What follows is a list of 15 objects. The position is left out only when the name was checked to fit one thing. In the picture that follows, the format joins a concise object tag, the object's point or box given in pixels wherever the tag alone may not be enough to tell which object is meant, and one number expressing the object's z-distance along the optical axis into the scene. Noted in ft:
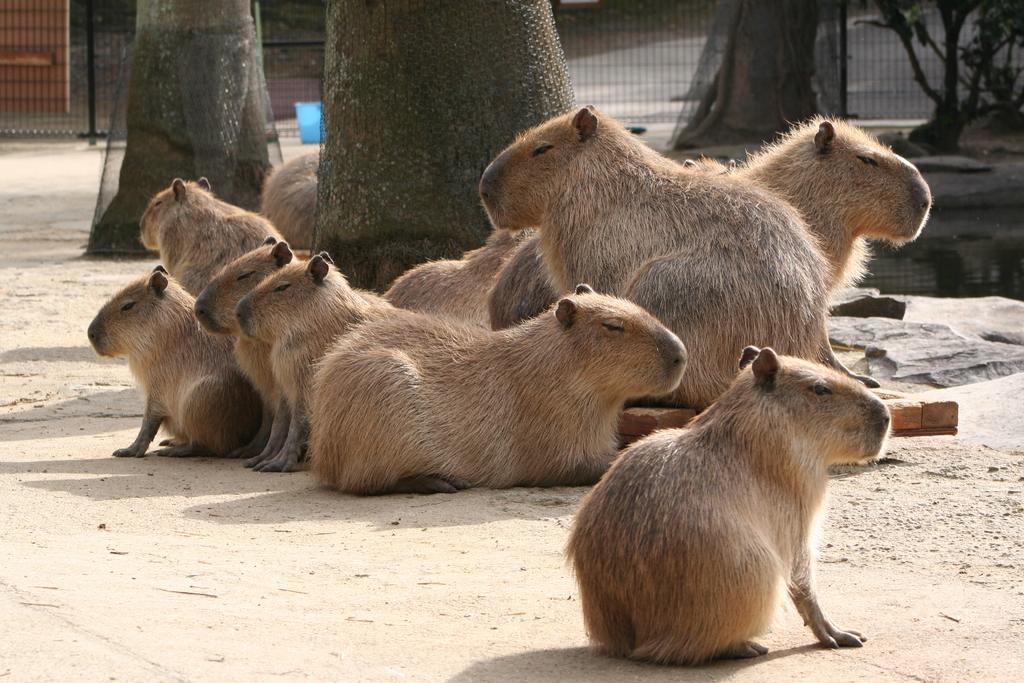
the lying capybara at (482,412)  36.55
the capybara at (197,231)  51.90
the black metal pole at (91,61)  134.62
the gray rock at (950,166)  105.50
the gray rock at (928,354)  49.65
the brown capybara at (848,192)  42.11
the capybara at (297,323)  40.60
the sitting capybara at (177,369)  42.86
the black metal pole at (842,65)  126.11
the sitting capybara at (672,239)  38.06
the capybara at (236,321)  41.83
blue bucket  130.52
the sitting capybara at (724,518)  24.27
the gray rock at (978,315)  57.52
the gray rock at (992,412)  40.09
